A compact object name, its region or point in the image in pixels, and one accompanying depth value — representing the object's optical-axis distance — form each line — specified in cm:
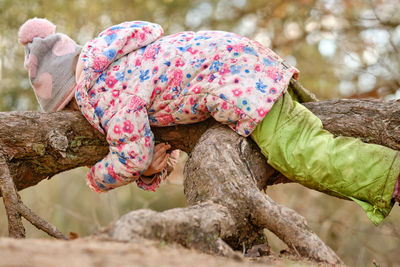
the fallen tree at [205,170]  340
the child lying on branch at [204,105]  427
